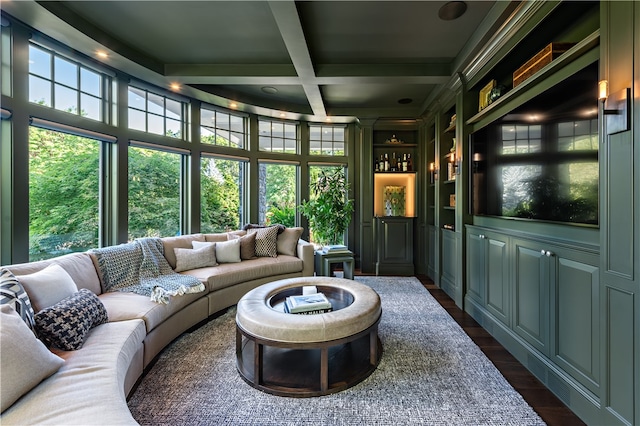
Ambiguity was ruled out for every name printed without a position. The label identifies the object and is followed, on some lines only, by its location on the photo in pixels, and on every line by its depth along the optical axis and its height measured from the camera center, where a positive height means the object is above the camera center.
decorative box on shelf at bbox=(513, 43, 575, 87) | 1.90 +1.14
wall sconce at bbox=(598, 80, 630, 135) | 1.35 +0.53
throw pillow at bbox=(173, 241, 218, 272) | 3.19 -0.56
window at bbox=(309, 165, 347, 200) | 5.21 +0.81
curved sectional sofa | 1.09 -0.79
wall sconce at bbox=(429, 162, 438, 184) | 4.32 +0.64
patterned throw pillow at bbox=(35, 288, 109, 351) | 1.52 -0.65
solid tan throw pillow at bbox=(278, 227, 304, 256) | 4.04 -0.45
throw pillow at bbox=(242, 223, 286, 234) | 4.13 -0.24
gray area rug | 1.59 -1.22
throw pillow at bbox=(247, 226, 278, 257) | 3.89 -0.45
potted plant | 4.75 +0.00
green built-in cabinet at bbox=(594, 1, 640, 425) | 1.33 -0.08
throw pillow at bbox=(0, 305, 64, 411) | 1.08 -0.64
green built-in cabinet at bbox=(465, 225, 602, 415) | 1.61 -0.72
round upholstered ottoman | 1.79 -0.94
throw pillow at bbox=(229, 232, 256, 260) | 3.74 -0.48
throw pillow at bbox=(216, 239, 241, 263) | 3.52 -0.53
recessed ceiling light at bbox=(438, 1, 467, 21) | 2.28 +1.76
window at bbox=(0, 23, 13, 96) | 2.30 +1.33
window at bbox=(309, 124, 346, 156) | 5.28 +1.41
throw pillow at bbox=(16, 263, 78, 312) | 1.63 -0.48
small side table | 3.93 -0.73
